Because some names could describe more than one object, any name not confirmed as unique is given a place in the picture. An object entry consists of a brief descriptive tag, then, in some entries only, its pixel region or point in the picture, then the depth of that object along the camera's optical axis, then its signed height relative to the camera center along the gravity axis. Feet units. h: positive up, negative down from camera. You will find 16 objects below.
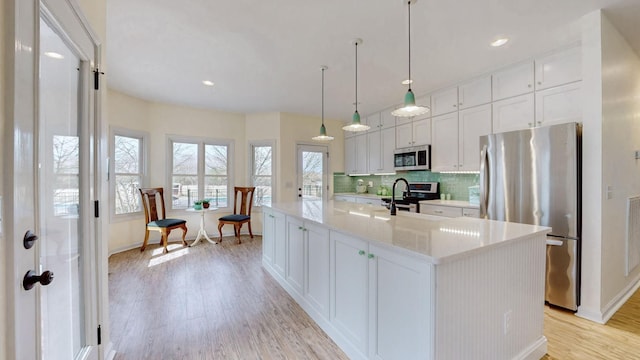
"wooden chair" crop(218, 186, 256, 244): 16.19 -2.20
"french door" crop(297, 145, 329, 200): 18.70 +0.53
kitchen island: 4.16 -2.05
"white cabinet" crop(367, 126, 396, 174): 16.25 +1.93
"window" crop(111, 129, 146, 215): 14.17 +0.56
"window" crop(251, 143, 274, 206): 18.34 +0.44
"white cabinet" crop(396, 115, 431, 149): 13.79 +2.61
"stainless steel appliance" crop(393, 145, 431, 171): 13.55 +1.16
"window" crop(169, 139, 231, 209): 16.66 +0.48
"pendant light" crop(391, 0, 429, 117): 6.73 +1.86
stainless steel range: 13.26 -0.92
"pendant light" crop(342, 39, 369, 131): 9.23 +1.91
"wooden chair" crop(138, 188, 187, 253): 13.88 -2.31
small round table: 15.74 -3.25
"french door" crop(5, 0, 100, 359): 2.76 -0.10
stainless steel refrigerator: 7.77 -0.39
